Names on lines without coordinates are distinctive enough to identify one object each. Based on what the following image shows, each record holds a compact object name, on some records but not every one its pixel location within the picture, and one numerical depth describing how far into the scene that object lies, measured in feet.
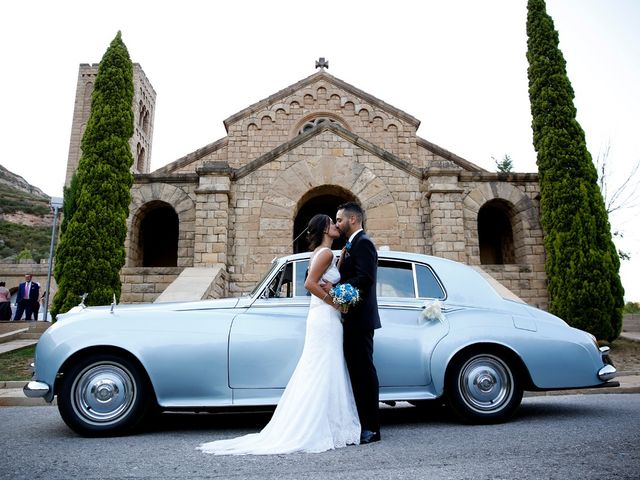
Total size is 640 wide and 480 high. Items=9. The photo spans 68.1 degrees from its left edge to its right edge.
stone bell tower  113.29
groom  12.51
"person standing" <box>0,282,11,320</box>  53.06
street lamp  50.24
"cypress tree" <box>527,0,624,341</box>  36.47
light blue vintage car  13.39
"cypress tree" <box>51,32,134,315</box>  35.37
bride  11.52
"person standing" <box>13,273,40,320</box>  52.60
